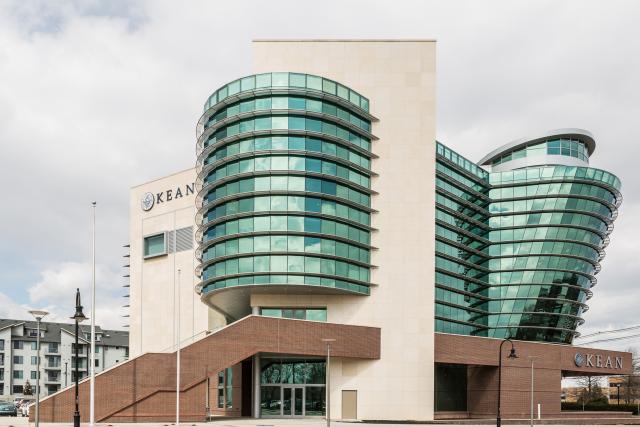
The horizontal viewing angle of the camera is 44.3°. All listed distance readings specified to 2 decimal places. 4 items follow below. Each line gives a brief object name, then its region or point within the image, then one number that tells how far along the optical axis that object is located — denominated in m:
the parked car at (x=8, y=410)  77.44
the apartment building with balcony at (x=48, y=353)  140.00
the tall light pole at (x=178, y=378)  53.22
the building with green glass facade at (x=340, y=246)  64.94
